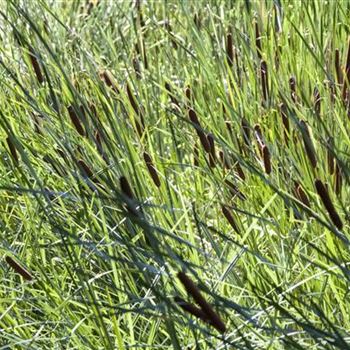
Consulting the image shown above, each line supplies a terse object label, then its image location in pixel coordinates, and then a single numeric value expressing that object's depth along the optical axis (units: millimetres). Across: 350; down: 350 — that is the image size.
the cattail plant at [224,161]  6785
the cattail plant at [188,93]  7129
